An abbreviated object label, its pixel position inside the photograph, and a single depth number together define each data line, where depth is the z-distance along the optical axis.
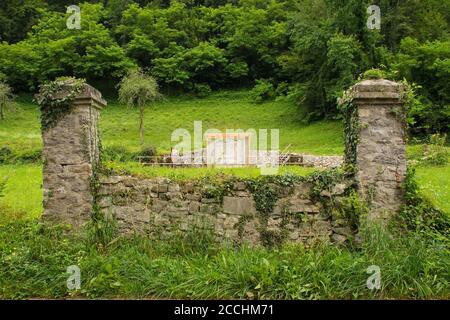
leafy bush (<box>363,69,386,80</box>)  6.72
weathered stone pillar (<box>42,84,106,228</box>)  6.84
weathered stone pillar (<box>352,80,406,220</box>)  6.45
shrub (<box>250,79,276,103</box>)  44.56
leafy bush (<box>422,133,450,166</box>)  17.66
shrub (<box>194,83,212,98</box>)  48.02
